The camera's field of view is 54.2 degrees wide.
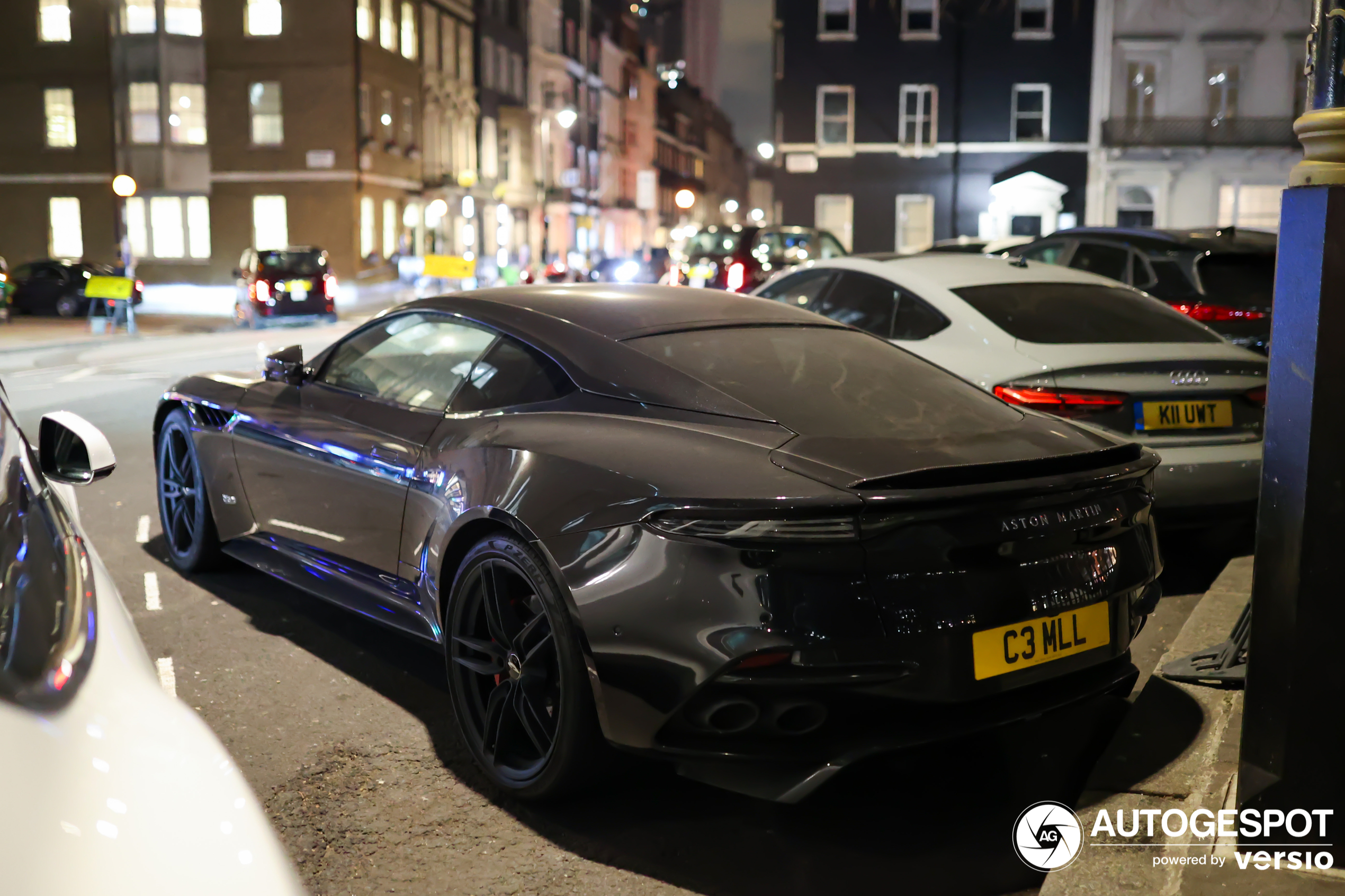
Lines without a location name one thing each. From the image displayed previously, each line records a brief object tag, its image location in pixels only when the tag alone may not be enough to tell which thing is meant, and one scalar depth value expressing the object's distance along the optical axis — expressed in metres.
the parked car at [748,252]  19.62
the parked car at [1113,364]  5.70
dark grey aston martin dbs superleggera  3.11
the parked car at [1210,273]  8.94
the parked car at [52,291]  30.73
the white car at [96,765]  1.43
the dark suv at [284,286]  27.30
